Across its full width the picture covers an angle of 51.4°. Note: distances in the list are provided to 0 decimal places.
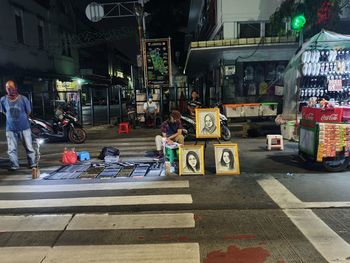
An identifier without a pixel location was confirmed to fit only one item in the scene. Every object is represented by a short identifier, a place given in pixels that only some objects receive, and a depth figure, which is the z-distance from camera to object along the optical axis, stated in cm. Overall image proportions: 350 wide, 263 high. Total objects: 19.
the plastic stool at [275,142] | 1042
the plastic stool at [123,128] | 1563
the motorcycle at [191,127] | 1244
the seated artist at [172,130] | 922
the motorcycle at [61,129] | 1291
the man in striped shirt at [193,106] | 1311
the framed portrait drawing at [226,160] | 772
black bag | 948
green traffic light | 1100
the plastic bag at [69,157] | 927
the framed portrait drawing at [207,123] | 825
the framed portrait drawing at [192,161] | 773
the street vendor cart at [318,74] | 1177
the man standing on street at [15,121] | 857
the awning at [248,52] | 1567
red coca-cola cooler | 773
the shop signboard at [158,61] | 1795
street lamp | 1955
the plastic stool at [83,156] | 973
